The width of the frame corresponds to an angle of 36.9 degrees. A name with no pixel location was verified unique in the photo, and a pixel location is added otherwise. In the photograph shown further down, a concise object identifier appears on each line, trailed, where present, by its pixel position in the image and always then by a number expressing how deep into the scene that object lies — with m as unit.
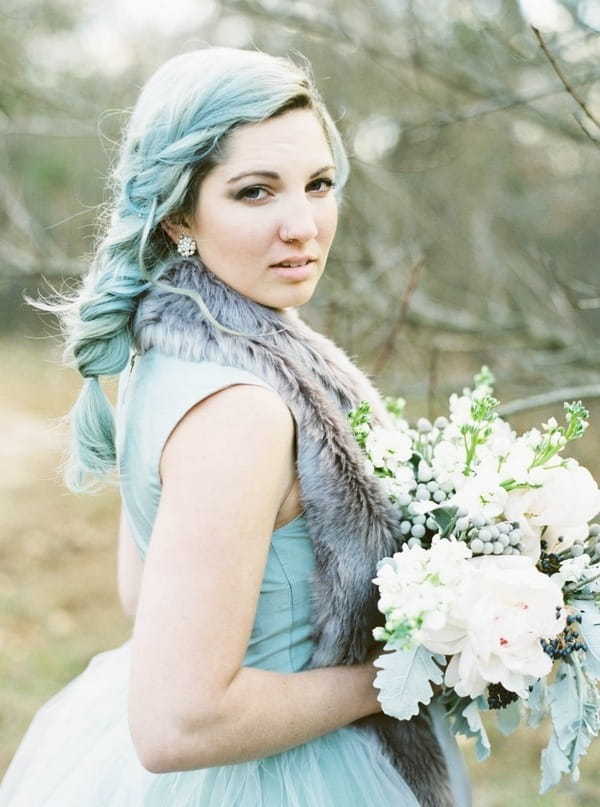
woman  1.49
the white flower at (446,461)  1.79
